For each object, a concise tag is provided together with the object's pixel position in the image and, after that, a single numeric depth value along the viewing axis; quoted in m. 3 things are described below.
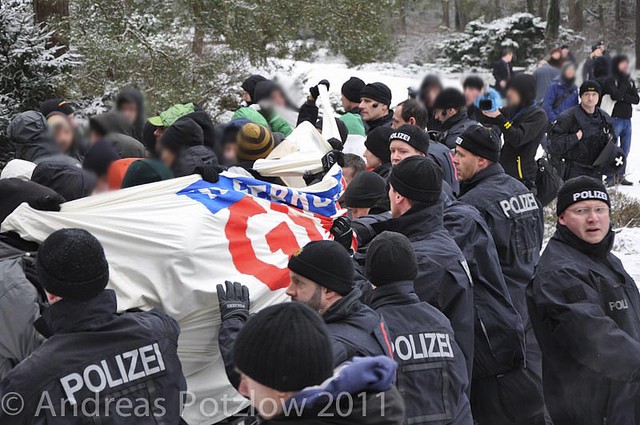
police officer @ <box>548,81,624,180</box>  9.85
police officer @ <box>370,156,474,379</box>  3.83
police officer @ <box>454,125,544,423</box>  4.90
